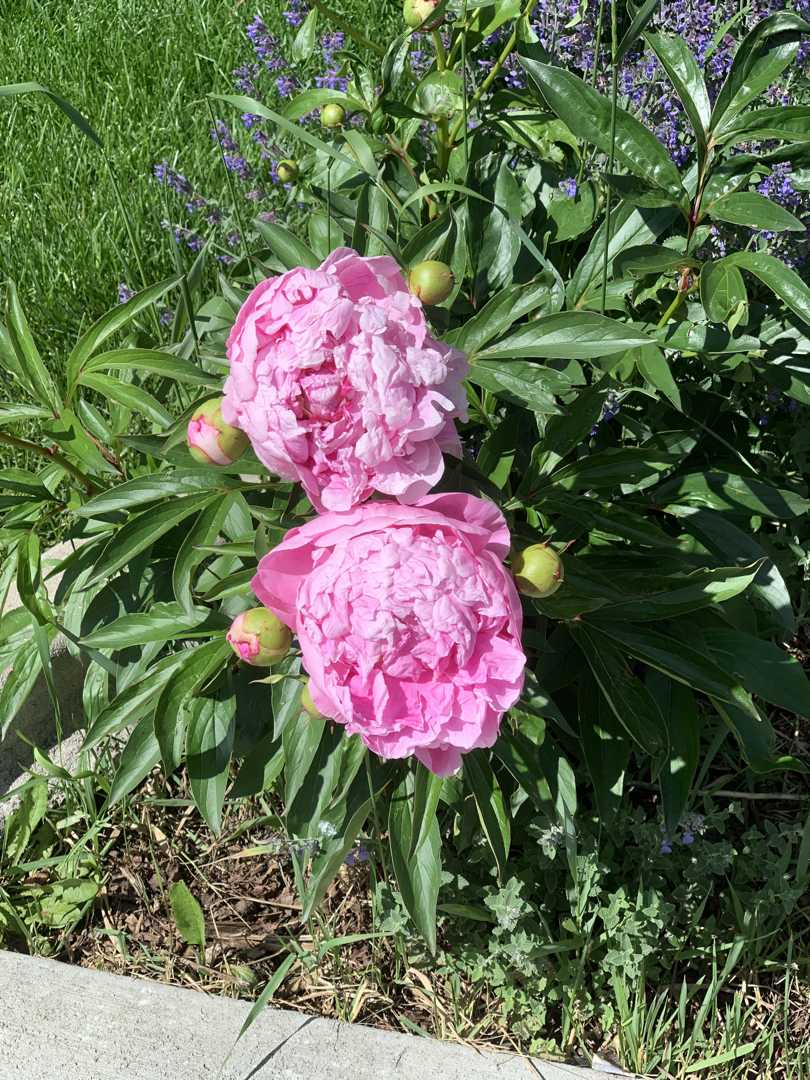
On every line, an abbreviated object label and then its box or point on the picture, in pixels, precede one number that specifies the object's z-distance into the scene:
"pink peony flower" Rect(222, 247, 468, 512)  0.83
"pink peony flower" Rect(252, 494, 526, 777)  0.84
